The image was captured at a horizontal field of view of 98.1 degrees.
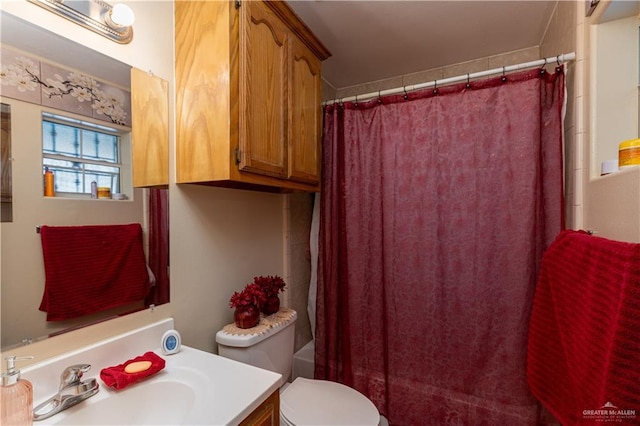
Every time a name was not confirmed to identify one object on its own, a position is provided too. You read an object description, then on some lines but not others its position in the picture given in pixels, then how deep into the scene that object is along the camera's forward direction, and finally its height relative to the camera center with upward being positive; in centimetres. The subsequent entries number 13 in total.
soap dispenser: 59 -40
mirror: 71 +2
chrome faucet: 69 -48
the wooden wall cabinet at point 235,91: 101 +48
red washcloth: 80 -48
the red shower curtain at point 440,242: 133 -17
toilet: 117 -86
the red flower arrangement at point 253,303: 125 -42
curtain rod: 119 +67
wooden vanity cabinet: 75 -58
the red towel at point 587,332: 65 -36
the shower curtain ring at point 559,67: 124 +64
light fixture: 82 +63
